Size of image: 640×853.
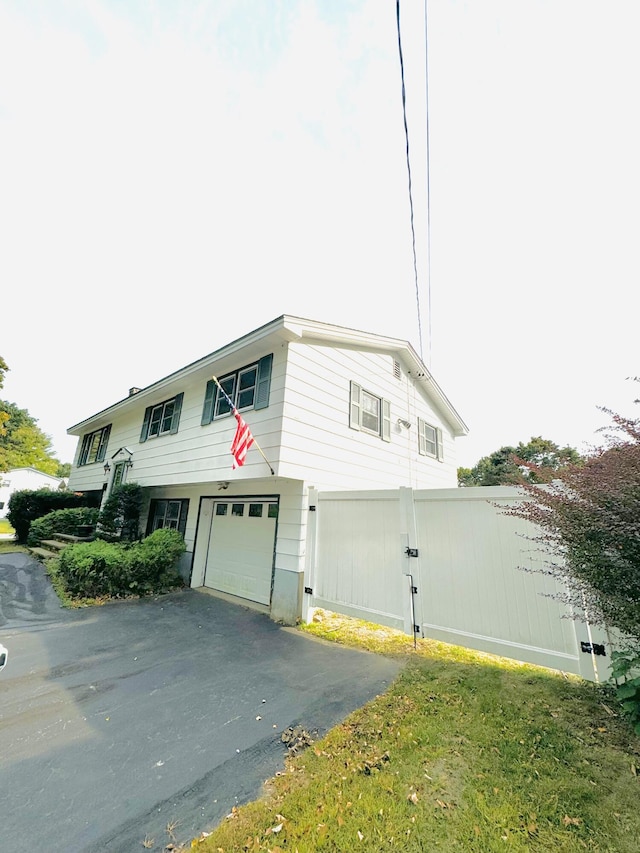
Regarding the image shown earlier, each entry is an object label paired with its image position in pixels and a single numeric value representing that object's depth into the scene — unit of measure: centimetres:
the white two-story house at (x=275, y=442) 657
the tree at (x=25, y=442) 3384
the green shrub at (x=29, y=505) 1420
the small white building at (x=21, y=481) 3275
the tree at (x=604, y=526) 279
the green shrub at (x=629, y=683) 291
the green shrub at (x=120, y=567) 747
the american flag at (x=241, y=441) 603
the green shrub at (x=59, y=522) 1183
